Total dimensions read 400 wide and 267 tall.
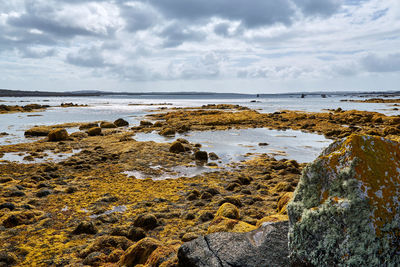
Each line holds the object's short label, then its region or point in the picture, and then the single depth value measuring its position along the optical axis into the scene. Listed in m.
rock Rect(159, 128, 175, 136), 28.19
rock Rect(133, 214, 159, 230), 7.27
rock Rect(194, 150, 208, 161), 16.23
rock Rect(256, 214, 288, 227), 5.68
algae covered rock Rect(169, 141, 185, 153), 18.06
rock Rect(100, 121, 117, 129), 33.06
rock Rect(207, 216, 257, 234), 5.37
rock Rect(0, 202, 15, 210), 8.38
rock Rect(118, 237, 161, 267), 4.82
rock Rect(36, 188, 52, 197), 9.79
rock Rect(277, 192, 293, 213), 7.40
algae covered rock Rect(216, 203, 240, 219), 6.79
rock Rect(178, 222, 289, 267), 3.74
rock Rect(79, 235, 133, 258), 5.82
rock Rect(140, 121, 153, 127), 35.67
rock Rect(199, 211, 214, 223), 7.56
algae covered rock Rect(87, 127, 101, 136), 26.83
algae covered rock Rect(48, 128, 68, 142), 23.45
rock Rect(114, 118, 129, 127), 35.11
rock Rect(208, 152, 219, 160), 16.51
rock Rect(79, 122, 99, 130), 32.62
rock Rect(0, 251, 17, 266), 5.50
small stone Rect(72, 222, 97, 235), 6.97
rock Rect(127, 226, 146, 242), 6.50
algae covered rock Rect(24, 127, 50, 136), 26.78
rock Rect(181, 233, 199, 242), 6.08
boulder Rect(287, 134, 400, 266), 2.97
